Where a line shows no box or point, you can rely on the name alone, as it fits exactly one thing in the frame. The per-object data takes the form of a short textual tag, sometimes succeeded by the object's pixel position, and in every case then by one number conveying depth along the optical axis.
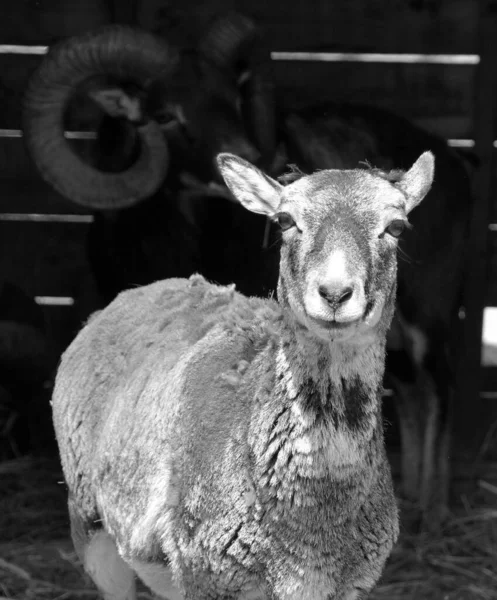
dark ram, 5.11
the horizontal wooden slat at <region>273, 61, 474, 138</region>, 5.43
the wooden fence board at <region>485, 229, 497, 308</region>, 5.49
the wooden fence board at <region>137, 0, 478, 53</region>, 5.36
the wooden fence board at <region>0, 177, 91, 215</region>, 5.55
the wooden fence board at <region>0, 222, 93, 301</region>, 5.60
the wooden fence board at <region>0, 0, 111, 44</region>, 5.41
